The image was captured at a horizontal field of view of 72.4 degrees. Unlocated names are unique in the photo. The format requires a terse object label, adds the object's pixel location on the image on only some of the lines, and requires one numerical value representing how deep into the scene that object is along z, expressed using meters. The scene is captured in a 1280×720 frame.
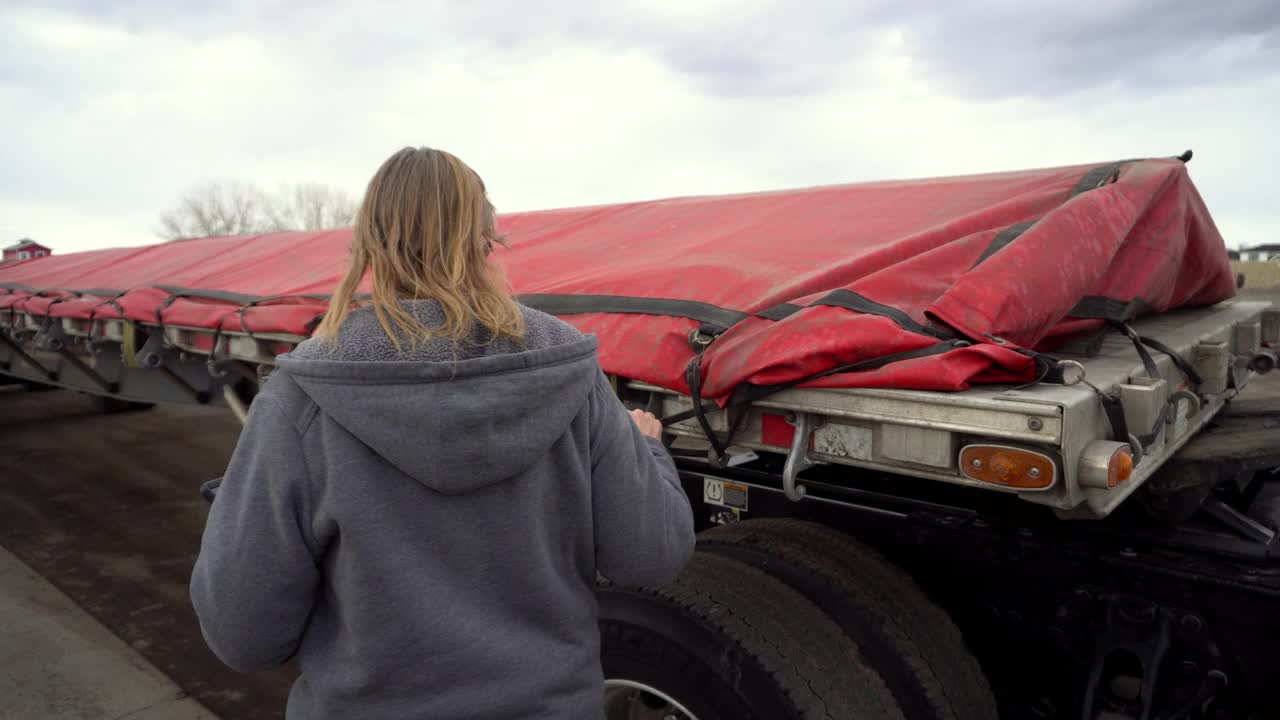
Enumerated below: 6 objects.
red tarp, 1.91
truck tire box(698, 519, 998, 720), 2.09
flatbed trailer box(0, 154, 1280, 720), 1.76
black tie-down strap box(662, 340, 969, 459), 1.82
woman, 1.30
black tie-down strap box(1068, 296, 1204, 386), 2.21
